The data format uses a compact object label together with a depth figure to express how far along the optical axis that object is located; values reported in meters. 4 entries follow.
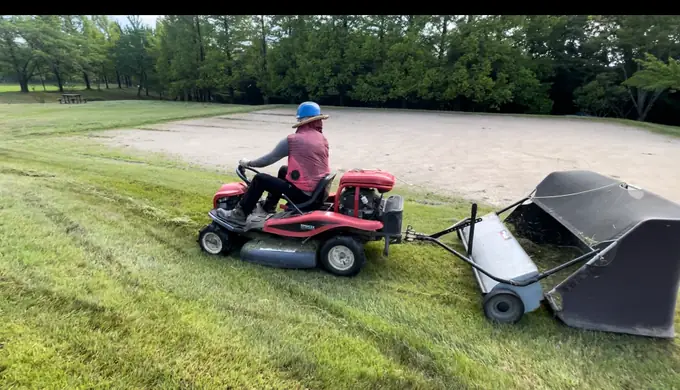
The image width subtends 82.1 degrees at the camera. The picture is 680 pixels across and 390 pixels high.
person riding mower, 3.61
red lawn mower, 3.52
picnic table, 32.73
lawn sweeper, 2.62
